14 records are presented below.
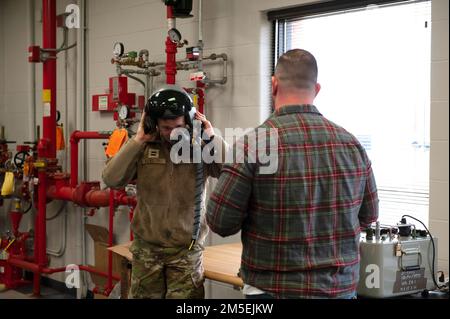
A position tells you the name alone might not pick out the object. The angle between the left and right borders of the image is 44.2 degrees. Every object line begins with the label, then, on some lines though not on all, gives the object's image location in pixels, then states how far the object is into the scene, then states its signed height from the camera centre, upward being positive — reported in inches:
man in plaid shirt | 66.2 -7.4
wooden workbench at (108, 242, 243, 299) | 101.9 -25.1
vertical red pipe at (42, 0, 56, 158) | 181.9 +24.3
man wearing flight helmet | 90.0 -10.2
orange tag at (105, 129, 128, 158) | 128.0 +0.0
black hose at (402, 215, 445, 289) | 100.3 -23.5
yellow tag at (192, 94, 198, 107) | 145.3 +10.8
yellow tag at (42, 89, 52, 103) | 181.5 +14.7
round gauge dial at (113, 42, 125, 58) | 157.6 +25.7
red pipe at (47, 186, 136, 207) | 162.2 -17.5
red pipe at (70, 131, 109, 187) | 173.0 -4.1
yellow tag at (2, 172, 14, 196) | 191.3 -15.2
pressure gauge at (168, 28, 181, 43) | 142.3 +27.0
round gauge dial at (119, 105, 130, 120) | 158.7 +8.0
